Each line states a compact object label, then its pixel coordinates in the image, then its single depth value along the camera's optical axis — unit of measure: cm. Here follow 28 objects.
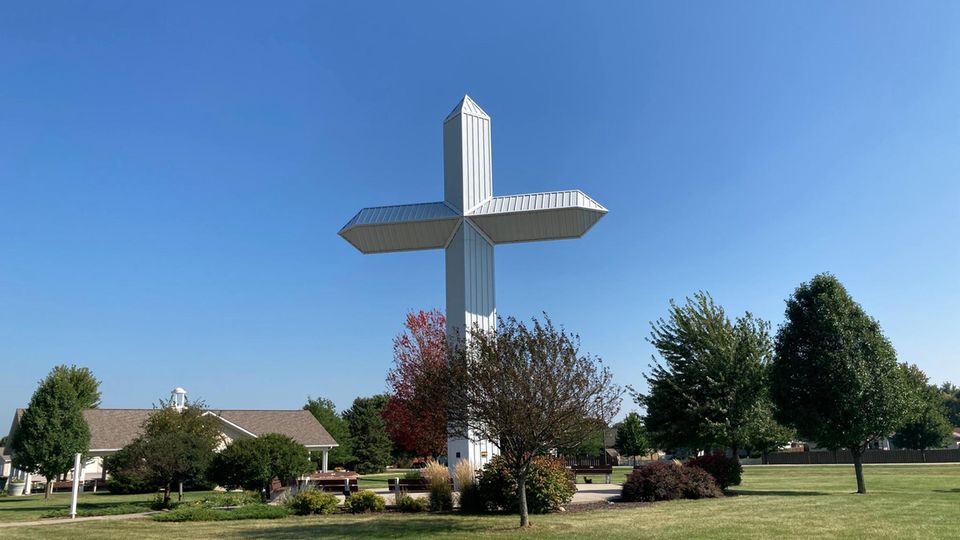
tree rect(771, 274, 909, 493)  2544
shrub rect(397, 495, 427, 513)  1983
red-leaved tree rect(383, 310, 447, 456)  3633
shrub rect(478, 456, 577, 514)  1861
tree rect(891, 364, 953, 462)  5947
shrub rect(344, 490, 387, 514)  2012
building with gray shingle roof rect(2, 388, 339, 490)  4462
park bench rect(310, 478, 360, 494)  2333
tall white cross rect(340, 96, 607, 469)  2550
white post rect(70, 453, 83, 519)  2159
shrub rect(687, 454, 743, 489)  2572
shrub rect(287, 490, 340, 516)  2002
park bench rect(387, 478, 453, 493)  2340
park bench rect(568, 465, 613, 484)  3503
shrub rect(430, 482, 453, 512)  1991
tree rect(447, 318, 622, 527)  1524
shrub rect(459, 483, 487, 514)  1939
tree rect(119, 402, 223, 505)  2364
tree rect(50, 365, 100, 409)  4556
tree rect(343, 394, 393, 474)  6300
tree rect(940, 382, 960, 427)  11144
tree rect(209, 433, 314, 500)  2398
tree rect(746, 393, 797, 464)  2933
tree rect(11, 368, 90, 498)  3600
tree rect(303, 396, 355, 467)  5894
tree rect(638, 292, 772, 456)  2919
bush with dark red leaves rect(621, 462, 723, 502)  2234
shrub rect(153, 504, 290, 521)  1941
